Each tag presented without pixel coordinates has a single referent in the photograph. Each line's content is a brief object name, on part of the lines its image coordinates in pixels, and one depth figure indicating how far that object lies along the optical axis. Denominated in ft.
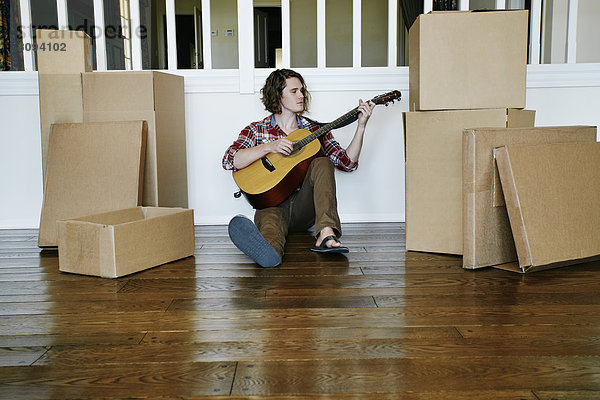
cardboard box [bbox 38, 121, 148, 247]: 7.11
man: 5.95
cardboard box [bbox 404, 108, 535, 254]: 6.25
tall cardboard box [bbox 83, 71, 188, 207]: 7.45
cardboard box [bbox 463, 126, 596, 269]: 5.64
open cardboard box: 5.50
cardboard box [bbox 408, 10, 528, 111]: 6.14
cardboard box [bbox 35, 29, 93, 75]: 7.48
